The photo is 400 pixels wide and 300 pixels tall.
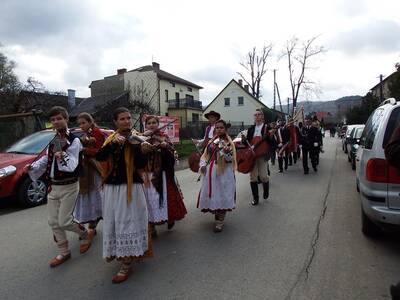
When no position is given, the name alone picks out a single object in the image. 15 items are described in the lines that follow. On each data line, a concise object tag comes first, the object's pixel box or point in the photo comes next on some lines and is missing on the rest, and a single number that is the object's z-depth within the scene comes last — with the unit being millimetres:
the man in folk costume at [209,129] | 6646
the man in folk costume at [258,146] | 7984
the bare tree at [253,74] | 54188
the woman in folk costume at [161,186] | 5285
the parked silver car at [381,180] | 4539
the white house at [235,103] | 60688
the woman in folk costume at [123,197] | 4148
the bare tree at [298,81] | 50656
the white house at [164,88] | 48812
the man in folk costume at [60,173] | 4617
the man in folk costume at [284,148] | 13340
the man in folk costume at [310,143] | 12669
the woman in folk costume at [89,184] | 5446
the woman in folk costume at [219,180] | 6074
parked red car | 7977
